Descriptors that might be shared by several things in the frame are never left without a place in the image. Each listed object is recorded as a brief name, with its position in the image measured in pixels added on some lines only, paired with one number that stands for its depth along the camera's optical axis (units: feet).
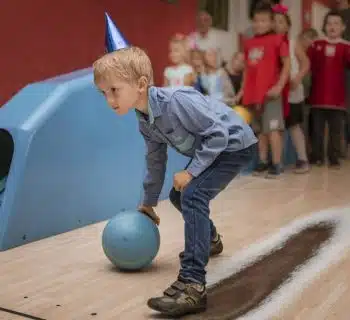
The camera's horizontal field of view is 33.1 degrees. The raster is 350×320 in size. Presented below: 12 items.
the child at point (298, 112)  16.52
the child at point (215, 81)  16.47
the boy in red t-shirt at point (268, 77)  15.26
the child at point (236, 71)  17.75
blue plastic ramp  8.89
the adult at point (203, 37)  18.49
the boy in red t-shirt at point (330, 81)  17.11
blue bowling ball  7.48
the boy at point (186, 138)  6.44
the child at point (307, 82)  17.66
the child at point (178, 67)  15.81
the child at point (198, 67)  16.70
